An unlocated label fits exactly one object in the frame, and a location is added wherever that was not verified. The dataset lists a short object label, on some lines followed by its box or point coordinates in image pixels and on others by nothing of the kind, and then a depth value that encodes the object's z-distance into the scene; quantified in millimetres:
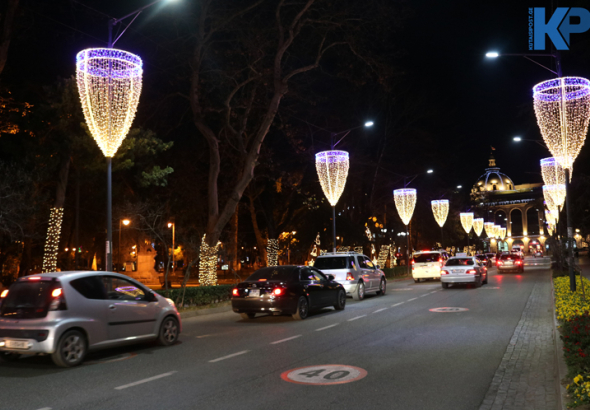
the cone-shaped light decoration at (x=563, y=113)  17688
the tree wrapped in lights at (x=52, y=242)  23078
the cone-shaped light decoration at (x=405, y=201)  39594
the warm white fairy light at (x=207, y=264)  25641
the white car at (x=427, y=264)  33656
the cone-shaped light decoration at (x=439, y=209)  48750
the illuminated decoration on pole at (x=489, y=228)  101575
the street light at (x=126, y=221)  31439
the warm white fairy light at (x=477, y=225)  76750
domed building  169462
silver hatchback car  8797
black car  14906
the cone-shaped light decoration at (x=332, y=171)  28141
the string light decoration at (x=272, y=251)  40359
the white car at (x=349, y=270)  21312
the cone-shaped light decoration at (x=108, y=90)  14391
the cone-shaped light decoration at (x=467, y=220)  63519
